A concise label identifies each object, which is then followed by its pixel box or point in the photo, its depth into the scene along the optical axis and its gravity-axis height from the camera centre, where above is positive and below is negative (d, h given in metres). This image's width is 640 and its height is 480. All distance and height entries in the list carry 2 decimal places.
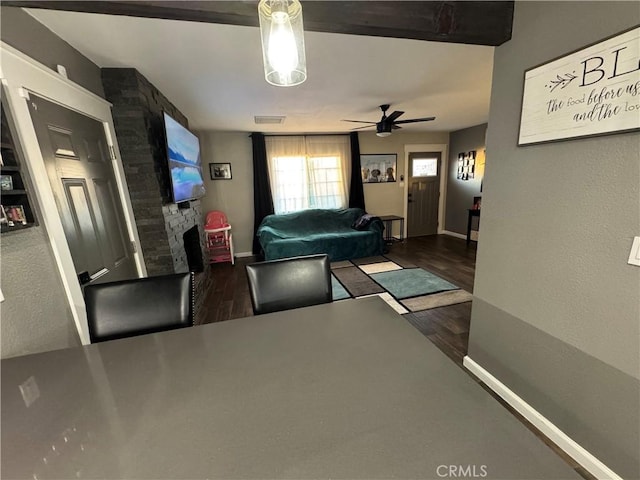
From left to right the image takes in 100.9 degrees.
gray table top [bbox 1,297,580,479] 0.55 -0.57
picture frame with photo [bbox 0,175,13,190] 1.15 +0.08
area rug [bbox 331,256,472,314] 2.96 -1.36
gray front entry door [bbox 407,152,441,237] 5.95 -0.40
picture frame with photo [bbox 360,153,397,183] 5.61 +0.23
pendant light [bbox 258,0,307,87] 0.78 +0.44
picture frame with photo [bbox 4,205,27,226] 1.17 -0.07
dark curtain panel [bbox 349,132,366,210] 5.34 +0.02
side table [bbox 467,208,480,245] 5.18 -0.87
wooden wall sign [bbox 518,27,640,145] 1.01 +0.31
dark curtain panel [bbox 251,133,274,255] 4.85 +0.02
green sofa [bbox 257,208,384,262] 4.21 -0.91
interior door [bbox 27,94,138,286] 1.48 +0.04
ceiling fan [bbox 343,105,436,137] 3.46 +0.72
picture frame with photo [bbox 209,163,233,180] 4.83 +0.30
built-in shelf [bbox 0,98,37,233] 1.16 +0.05
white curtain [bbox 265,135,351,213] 5.09 +0.23
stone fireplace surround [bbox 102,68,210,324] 2.16 +0.26
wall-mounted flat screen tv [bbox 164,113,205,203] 2.47 +0.31
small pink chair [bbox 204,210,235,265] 4.55 -0.92
